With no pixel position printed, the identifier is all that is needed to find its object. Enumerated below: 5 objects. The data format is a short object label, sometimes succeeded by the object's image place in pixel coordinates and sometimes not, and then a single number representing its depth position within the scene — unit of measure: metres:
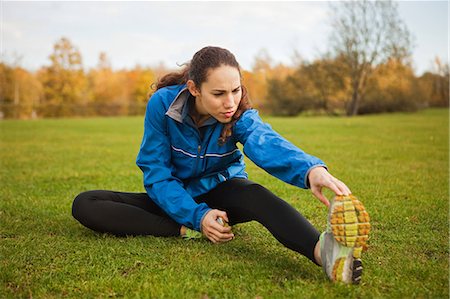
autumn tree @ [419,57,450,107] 43.59
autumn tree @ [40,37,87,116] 49.19
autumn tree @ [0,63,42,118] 45.88
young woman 2.56
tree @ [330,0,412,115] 34.56
